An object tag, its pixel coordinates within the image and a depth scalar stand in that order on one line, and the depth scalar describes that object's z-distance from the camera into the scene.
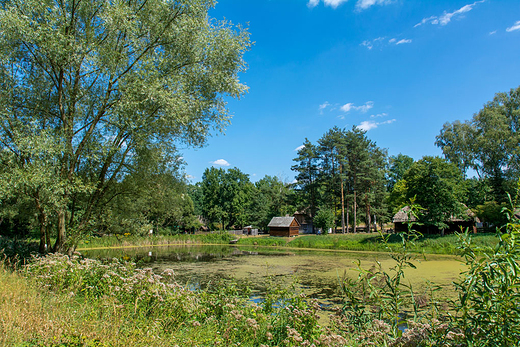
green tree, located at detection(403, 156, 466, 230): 27.69
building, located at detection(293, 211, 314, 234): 49.66
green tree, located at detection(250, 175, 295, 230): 54.34
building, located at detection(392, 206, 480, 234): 29.82
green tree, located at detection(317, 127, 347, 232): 41.38
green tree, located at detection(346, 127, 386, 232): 39.84
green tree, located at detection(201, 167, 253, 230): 56.91
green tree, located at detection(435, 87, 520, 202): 30.41
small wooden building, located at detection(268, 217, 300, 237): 43.97
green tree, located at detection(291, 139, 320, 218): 47.41
